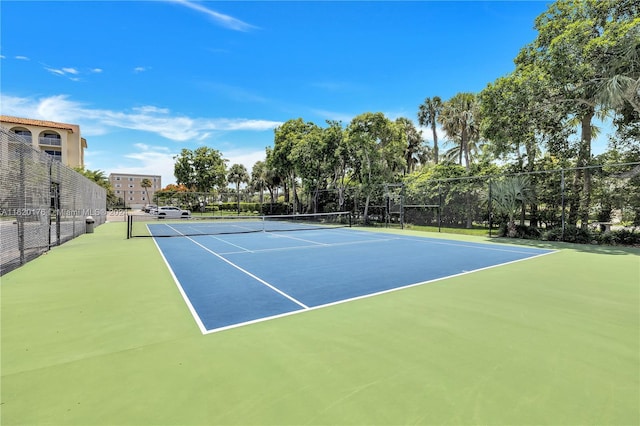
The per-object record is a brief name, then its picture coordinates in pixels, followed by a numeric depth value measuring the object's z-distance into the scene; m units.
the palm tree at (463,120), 27.07
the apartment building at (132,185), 95.50
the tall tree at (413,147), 38.28
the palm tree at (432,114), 35.25
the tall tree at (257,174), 39.86
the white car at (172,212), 31.97
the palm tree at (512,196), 15.14
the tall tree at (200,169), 44.34
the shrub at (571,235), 13.47
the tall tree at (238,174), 62.22
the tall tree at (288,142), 29.20
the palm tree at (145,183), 81.04
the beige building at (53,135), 41.25
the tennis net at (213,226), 17.47
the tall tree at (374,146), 22.25
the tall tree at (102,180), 40.54
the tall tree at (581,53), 12.41
